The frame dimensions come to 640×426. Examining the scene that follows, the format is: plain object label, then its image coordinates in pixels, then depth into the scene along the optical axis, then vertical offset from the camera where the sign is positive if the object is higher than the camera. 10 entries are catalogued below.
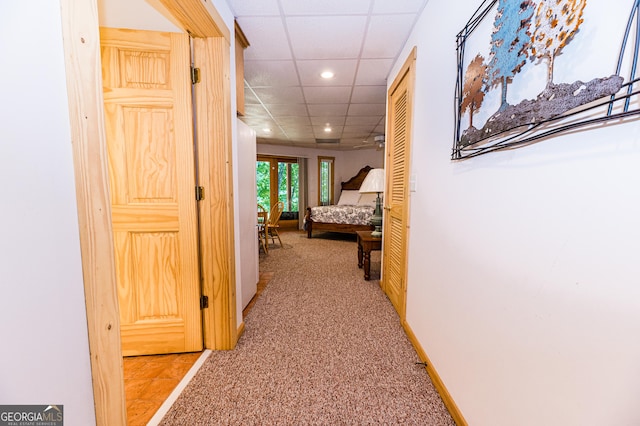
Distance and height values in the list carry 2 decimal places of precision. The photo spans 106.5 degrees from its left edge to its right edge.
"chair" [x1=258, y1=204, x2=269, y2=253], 4.46 -0.71
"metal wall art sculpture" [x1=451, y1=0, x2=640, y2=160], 0.54 +0.37
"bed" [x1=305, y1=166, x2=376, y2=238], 5.22 -0.55
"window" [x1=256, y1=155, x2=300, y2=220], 6.86 +0.29
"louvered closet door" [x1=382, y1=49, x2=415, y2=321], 1.99 +0.06
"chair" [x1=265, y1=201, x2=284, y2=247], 4.93 -0.55
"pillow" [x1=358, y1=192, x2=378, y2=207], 6.45 -0.17
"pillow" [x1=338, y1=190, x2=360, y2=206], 6.71 -0.13
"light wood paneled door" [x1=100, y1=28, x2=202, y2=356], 1.51 +0.04
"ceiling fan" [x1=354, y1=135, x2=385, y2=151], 5.13 +1.25
